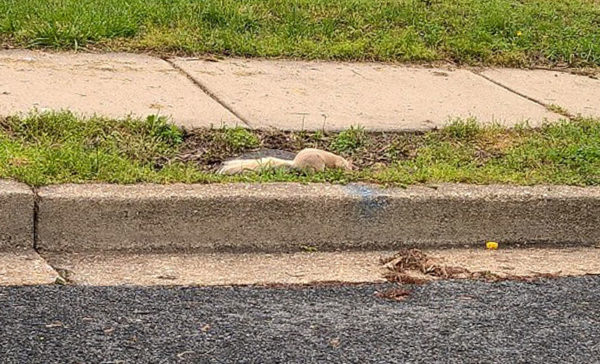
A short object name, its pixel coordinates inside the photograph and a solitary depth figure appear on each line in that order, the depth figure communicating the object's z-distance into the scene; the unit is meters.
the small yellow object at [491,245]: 4.51
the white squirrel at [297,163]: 4.59
